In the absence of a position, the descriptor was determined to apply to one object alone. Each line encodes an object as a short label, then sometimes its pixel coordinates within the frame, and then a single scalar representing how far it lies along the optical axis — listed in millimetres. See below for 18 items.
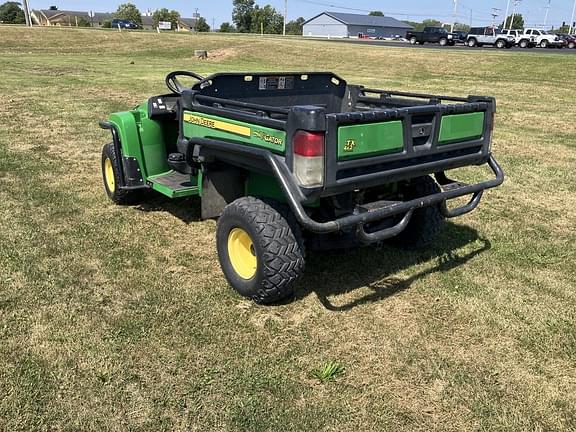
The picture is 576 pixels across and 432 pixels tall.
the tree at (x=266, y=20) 100862
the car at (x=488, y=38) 36594
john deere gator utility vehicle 2879
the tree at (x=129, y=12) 100938
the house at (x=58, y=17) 110562
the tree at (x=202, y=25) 99188
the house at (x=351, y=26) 102312
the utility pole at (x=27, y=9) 49531
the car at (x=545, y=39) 37094
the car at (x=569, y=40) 37344
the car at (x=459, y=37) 39891
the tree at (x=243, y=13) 107188
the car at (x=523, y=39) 36875
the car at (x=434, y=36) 39562
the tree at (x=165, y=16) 103375
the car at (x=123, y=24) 72288
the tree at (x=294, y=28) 111700
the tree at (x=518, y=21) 111625
